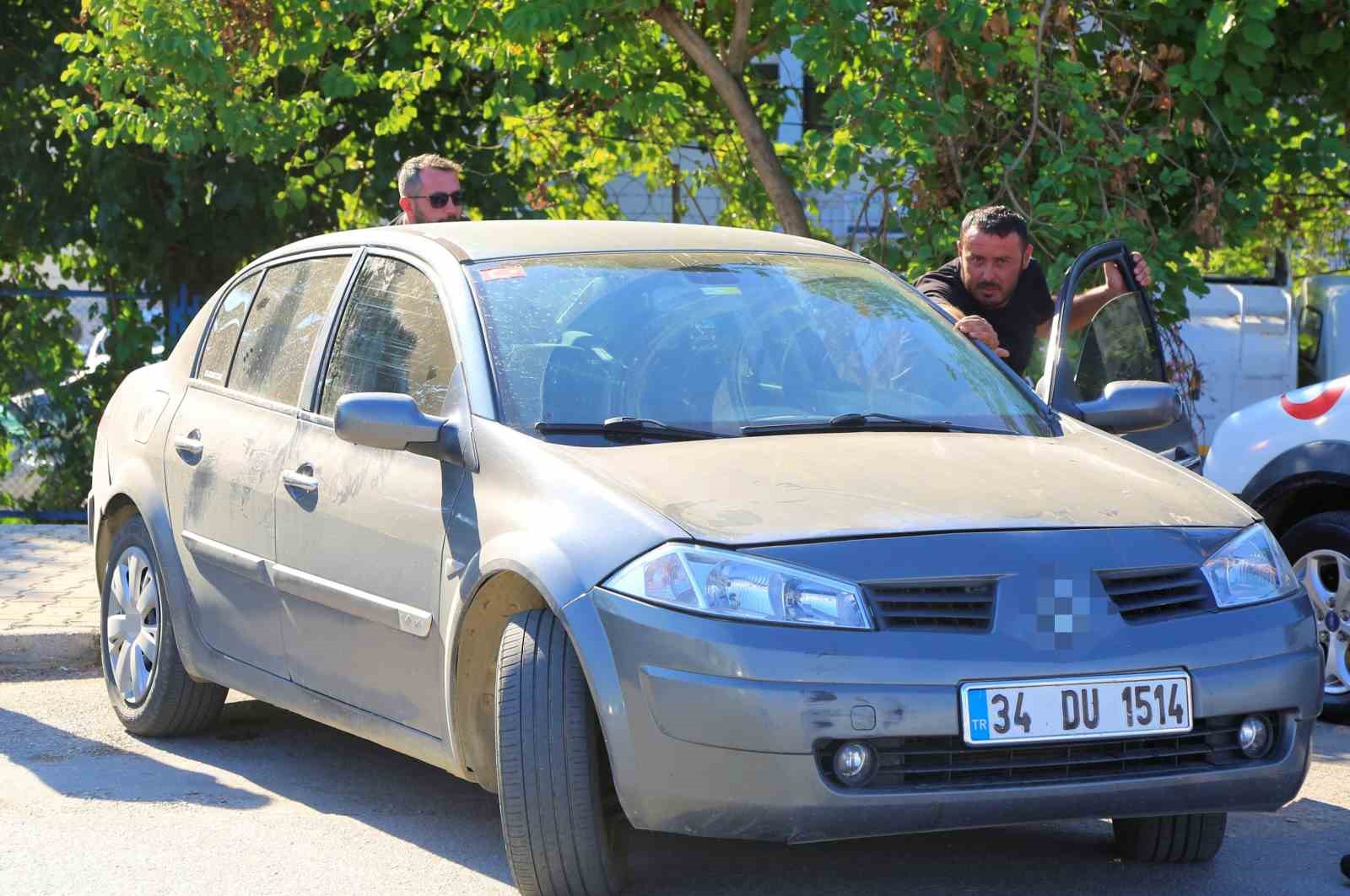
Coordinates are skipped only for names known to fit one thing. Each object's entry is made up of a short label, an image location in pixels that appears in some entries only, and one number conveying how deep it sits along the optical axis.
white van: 25.56
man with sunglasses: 16.55
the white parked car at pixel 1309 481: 13.27
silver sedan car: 7.56
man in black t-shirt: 13.71
